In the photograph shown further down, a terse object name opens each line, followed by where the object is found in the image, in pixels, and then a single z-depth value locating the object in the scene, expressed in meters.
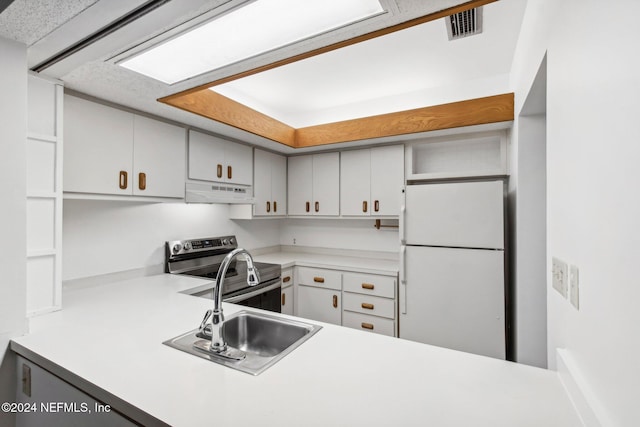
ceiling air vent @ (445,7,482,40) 1.60
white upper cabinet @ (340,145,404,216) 2.98
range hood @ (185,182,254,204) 2.45
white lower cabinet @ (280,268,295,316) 2.99
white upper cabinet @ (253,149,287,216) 3.22
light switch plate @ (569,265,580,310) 0.77
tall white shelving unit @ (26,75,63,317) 1.48
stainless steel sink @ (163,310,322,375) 1.22
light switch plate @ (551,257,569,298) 0.86
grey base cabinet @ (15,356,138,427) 0.94
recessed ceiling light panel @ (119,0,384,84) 1.10
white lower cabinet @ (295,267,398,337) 2.71
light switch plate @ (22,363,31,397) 1.22
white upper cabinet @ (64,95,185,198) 1.79
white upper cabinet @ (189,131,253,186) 2.54
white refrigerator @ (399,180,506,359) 2.15
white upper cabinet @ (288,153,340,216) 3.33
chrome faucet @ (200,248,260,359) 1.14
